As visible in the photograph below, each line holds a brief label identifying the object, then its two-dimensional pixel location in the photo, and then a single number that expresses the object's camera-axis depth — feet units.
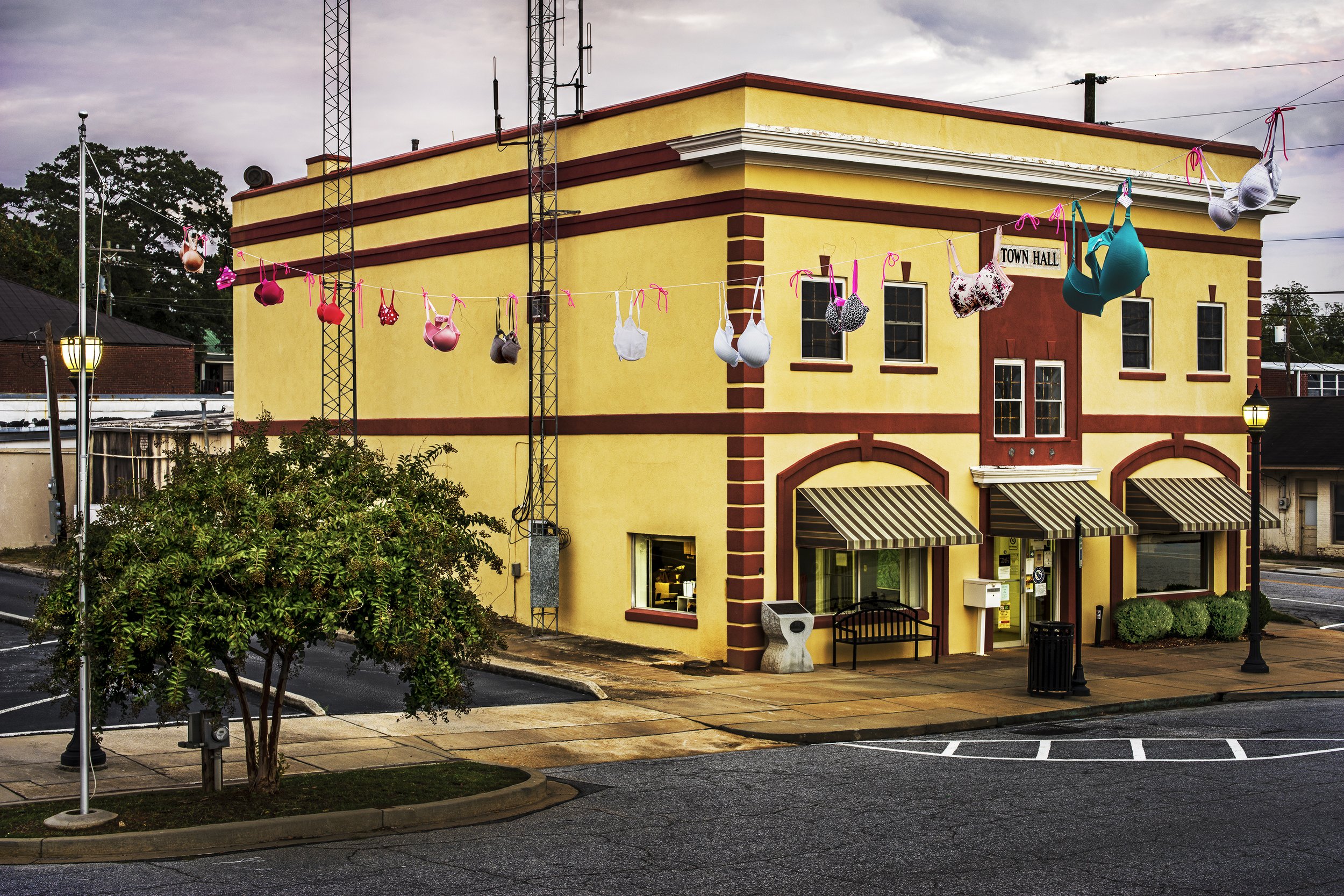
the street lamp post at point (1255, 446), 79.36
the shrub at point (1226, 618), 92.94
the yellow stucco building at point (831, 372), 76.13
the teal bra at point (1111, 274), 56.75
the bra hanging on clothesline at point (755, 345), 67.26
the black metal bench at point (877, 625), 77.82
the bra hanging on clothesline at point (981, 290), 69.15
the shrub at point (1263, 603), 94.07
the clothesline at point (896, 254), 72.74
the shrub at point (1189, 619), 91.71
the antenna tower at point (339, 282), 100.89
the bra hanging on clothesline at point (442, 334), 79.30
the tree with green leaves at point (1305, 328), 296.30
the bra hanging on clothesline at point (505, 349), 84.23
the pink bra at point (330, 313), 82.89
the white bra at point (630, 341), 72.95
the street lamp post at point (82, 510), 38.75
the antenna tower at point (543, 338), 84.02
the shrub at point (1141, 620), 88.84
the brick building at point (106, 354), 207.41
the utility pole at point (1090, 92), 132.77
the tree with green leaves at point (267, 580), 37.42
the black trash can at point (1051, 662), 68.44
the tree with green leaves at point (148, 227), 275.39
